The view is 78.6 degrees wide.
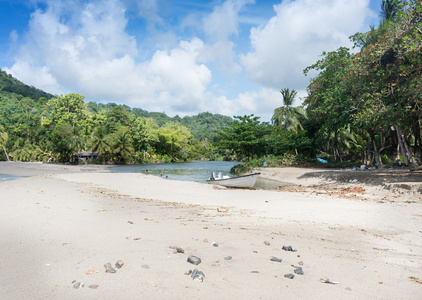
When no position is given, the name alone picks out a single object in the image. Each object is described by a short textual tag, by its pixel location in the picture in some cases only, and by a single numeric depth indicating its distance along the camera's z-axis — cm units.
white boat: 1860
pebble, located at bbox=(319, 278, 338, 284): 315
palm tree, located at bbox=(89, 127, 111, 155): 5497
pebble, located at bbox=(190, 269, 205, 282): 302
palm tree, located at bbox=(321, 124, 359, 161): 3600
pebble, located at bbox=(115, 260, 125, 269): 331
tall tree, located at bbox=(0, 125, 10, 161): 6328
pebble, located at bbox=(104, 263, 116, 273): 316
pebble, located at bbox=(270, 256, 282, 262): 369
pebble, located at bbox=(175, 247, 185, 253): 384
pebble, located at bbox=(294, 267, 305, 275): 330
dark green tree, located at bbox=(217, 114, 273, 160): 3400
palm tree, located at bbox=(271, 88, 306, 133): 4128
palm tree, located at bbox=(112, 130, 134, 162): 5812
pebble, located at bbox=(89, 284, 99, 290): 279
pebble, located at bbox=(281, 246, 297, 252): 422
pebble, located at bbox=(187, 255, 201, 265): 344
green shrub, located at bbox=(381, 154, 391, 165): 3355
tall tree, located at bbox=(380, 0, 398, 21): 3151
